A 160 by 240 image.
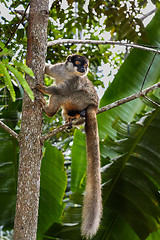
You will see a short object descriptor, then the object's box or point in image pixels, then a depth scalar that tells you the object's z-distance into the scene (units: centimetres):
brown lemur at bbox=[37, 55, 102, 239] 673
